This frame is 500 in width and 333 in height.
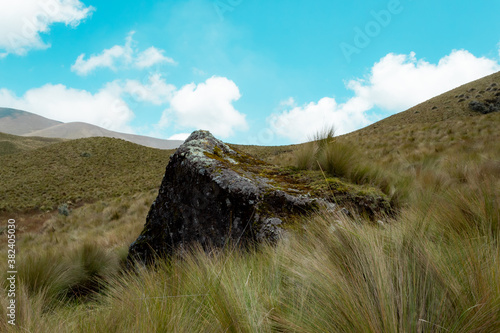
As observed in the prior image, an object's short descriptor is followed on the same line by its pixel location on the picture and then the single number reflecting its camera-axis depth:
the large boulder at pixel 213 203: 2.35
